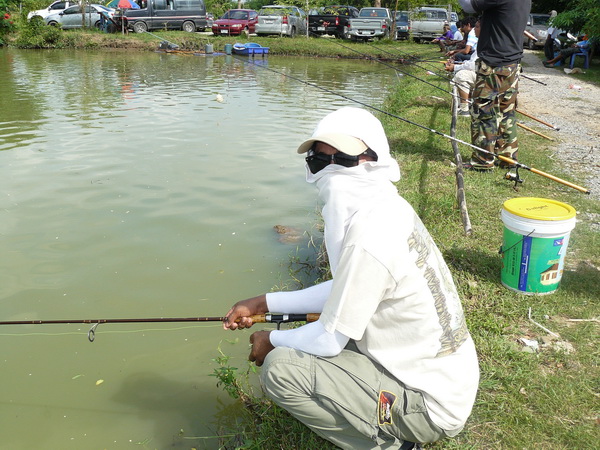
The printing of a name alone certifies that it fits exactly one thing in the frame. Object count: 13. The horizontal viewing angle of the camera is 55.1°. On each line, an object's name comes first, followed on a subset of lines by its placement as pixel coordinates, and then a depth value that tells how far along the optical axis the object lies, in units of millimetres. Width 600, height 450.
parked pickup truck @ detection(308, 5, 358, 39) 30484
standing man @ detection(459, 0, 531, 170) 6035
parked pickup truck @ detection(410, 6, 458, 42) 28594
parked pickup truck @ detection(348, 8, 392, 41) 28391
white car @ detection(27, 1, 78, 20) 30409
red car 29500
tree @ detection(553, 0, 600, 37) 16578
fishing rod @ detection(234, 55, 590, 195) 4761
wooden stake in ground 4786
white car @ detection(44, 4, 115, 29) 30784
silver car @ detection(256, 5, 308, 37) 29531
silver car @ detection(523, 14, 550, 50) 25656
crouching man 2160
